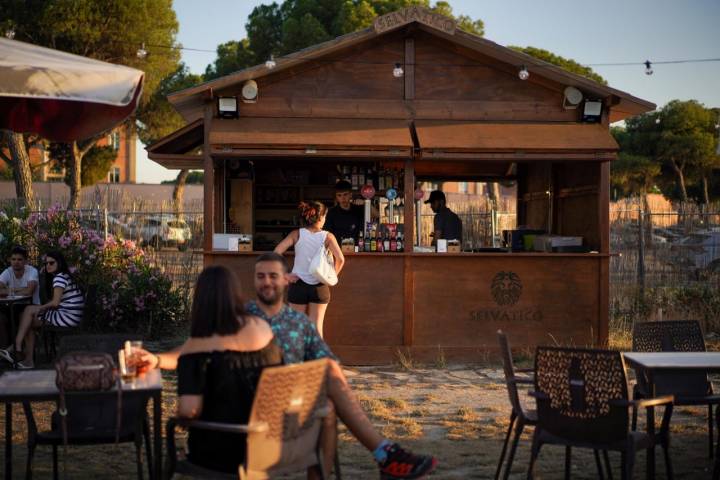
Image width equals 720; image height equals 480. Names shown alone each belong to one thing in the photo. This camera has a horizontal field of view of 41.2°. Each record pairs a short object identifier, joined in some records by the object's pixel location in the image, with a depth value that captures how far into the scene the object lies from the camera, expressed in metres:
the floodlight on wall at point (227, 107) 10.34
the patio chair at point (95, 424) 5.05
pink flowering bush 11.96
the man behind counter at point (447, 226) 11.52
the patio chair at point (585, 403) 4.92
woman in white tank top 9.35
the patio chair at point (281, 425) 4.14
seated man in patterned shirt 4.84
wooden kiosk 10.22
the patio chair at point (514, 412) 5.50
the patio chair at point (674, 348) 6.26
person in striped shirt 9.99
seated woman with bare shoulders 4.40
